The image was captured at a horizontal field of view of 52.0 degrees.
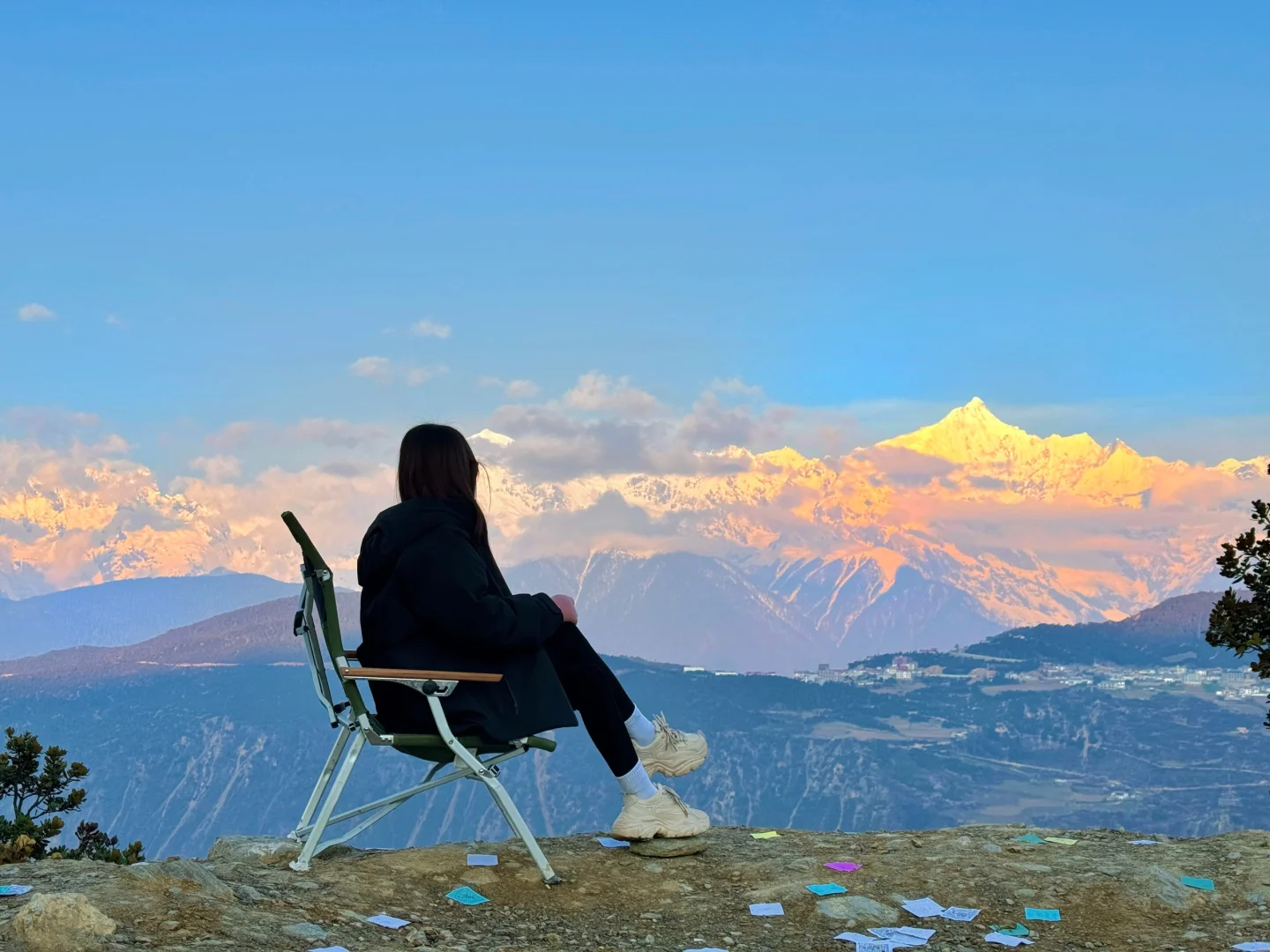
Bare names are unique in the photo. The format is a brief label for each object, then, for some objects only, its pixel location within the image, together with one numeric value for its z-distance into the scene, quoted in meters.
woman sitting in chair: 6.37
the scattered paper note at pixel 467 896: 6.57
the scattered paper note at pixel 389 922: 6.10
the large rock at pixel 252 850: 7.02
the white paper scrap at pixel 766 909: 6.68
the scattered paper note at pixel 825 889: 6.89
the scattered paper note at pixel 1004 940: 6.43
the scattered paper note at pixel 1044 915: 6.76
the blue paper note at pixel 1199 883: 7.33
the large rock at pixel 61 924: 5.16
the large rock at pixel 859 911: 6.59
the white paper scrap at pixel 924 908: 6.72
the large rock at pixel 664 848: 7.38
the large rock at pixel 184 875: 5.94
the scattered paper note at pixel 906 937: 6.29
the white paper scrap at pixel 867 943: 6.20
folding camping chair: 6.25
